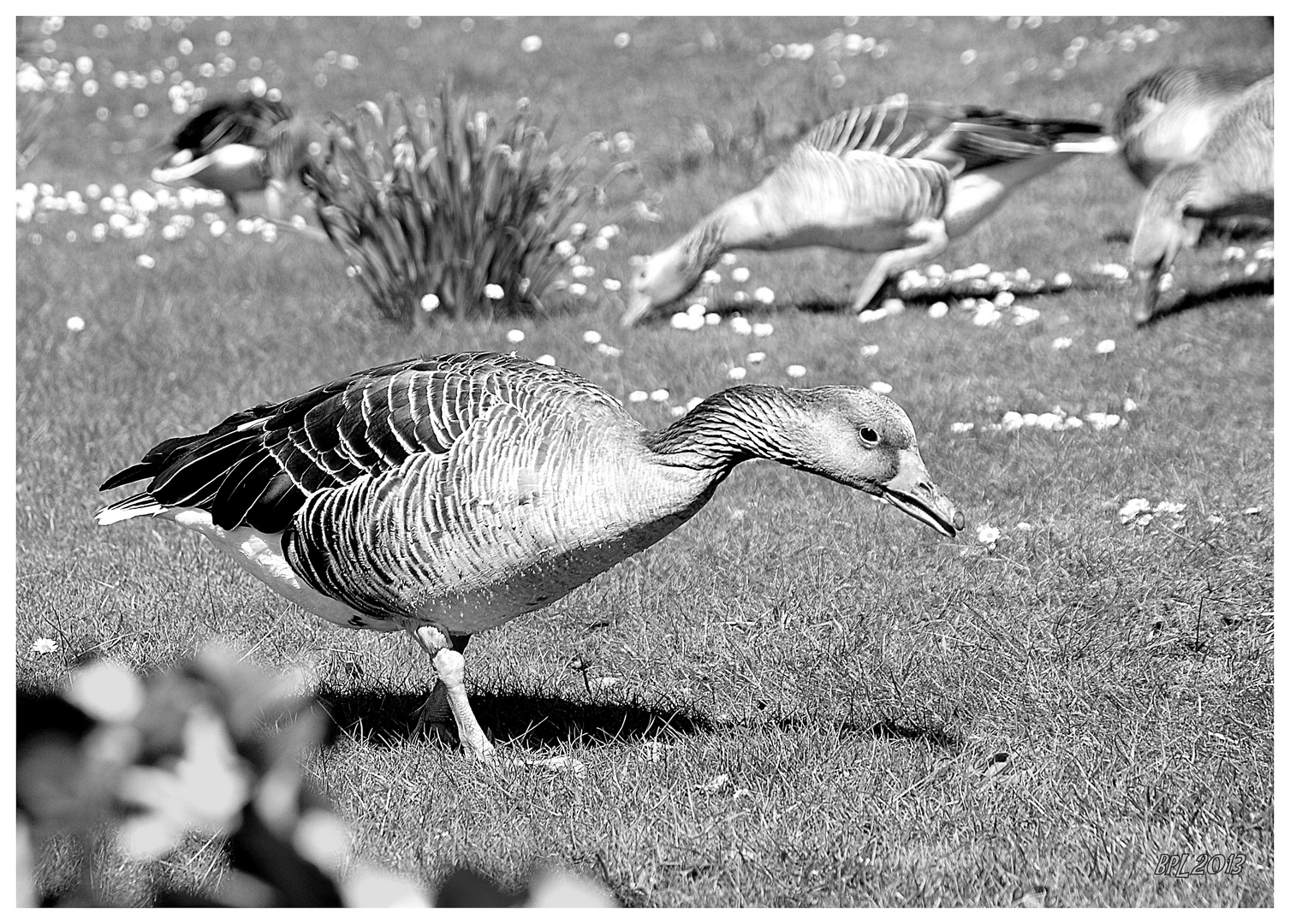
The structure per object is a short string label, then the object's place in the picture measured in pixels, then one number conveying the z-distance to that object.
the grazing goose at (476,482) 7.47
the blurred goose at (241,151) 25.72
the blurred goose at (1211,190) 17.64
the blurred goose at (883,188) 19.00
